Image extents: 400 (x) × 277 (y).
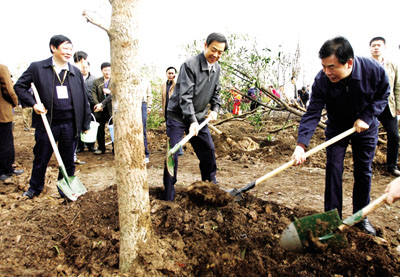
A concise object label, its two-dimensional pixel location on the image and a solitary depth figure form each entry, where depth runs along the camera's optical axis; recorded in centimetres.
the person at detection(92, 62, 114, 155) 545
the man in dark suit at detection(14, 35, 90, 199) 313
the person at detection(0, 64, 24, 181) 410
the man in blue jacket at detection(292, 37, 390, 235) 240
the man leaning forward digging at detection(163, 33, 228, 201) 293
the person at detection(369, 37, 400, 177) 402
